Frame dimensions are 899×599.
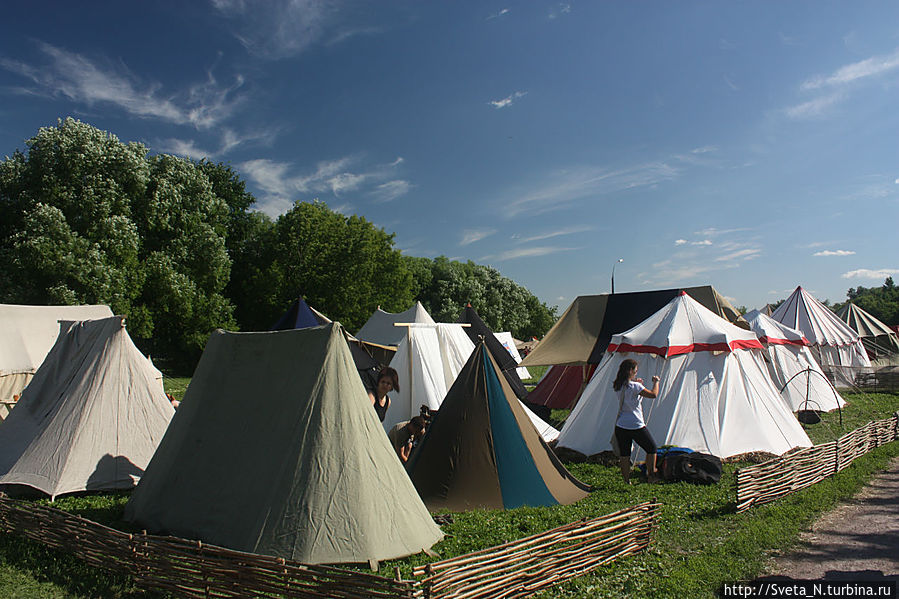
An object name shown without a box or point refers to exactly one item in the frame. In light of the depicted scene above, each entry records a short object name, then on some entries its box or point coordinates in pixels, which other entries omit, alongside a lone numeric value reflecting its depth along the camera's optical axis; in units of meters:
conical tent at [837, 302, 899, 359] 23.16
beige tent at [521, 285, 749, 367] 13.41
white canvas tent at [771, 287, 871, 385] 19.33
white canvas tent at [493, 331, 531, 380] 26.20
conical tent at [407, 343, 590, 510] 6.62
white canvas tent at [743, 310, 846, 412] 14.07
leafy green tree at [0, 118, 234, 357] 22.81
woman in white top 7.42
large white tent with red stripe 8.84
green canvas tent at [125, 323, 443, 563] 4.72
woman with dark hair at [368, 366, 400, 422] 7.36
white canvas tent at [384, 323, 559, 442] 11.48
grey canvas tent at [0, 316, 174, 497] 7.22
